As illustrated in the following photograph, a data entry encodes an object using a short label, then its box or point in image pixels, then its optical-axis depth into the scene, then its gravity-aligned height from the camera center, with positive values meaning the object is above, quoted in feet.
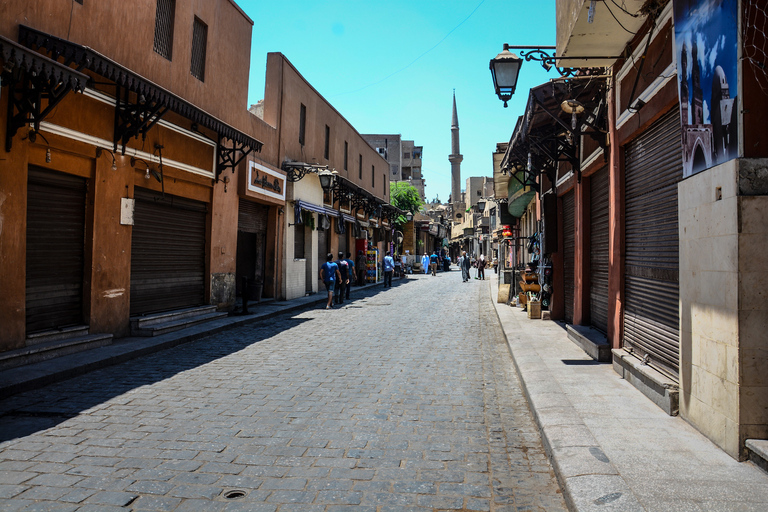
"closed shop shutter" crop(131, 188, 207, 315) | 33.32 +0.89
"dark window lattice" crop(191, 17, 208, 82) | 39.49 +16.94
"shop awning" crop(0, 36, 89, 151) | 20.21 +7.57
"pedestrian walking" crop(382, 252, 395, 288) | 83.82 +0.08
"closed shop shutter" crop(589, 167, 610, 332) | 27.22 +1.30
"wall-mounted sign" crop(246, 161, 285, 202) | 47.98 +8.51
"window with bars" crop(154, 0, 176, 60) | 34.40 +16.11
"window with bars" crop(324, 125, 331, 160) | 75.31 +18.59
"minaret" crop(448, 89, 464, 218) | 266.57 +55.14
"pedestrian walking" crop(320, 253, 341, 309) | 52.95 -0.58
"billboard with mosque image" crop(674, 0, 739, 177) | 12.47 +5.08
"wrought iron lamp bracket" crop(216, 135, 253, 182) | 42.22 +9.18
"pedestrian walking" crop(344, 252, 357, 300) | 60.29 -0.02
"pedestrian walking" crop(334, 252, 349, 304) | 56.95 -0.59
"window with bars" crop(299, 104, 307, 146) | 64.64 +18.22
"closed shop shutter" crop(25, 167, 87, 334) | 24.90 +0.74
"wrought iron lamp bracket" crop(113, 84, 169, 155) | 29.43 +8.66
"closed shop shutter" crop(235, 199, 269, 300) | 53.67 +2.13
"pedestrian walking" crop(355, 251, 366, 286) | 84.68 +0.32
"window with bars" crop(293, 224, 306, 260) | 62.95 +3.18
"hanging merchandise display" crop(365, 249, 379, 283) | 94.22 +0.49
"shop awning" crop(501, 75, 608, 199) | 25.77 +9.07
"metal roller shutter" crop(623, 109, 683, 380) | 17.33 +1.07
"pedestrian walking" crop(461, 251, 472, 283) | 103.60 +0.57
